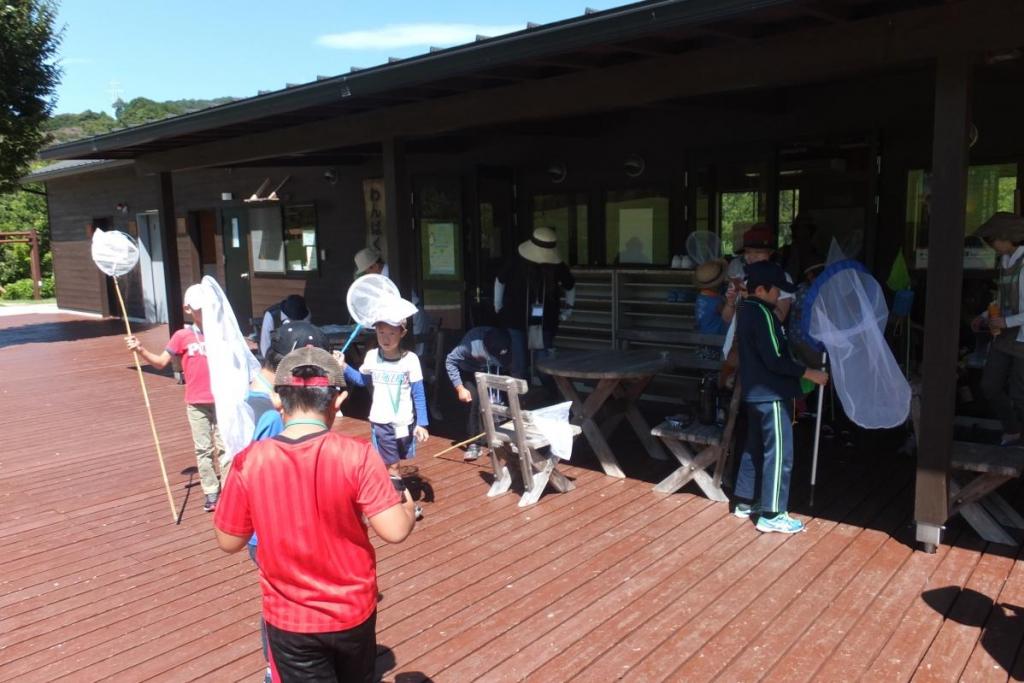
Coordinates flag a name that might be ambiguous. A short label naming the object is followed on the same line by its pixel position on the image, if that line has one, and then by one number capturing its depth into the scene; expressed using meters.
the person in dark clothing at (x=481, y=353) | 5.27
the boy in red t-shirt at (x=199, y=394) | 4.59
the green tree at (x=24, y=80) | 12.44
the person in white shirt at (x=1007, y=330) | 4.39
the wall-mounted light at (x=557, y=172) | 8.42
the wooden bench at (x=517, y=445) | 4.69
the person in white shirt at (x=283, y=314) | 6.68
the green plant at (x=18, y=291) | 23.20
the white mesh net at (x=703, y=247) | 6.93
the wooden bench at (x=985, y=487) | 3.83
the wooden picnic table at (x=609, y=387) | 5.07
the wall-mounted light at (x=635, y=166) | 7.80
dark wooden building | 3.71
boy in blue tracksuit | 4.11
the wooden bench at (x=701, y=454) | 4.59
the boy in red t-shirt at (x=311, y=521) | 2.04
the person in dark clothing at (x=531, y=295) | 5.64
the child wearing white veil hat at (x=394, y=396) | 4.34
